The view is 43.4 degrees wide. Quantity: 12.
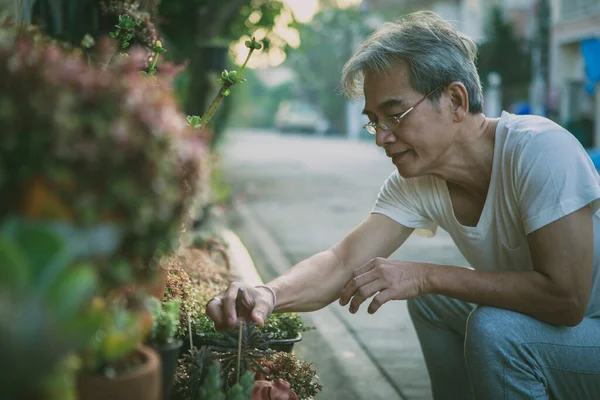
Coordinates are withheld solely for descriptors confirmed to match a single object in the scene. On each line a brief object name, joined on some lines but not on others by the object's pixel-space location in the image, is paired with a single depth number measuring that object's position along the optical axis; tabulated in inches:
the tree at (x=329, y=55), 1729.8
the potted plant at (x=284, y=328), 106.7
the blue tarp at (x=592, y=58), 470.3
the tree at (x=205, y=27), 390.0
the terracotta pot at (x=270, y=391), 84.3
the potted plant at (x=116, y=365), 48.3
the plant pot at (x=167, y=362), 61.7
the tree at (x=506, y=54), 1031.0
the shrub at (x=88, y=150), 43.6
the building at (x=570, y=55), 796.6
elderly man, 92.6
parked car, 1572.3
